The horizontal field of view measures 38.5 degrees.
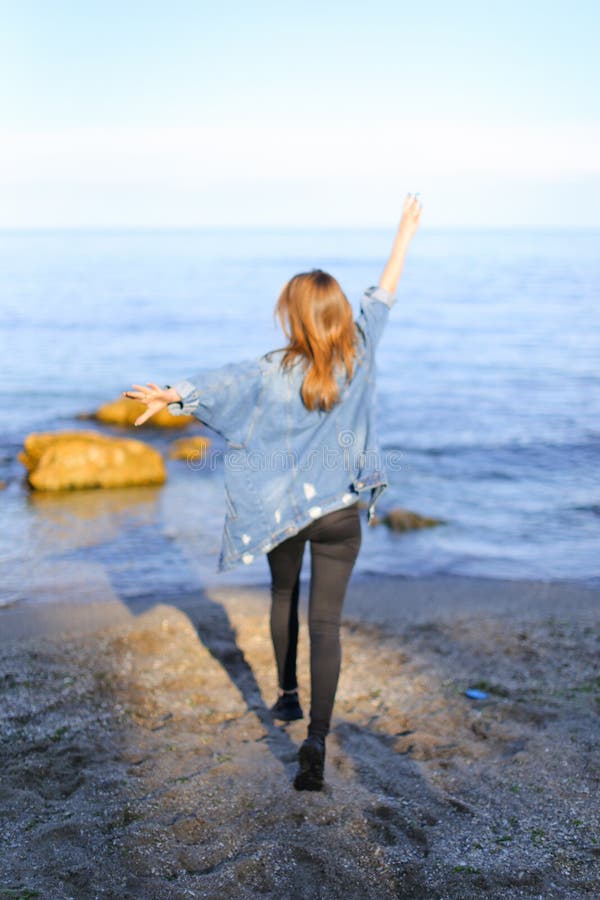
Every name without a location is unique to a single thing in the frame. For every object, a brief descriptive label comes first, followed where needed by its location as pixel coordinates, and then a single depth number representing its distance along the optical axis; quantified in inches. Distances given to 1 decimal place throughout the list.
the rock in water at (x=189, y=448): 486.3
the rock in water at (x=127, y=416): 580.7
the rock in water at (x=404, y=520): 351.6
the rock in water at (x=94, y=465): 409.1
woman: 129.5
